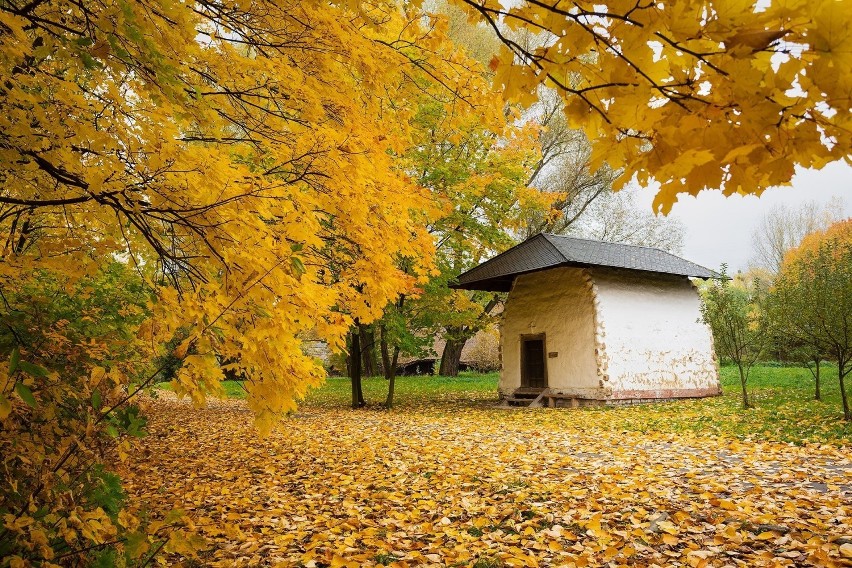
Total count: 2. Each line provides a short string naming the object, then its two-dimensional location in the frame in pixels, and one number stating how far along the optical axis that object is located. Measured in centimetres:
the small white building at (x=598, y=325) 1205
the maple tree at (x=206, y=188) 225
